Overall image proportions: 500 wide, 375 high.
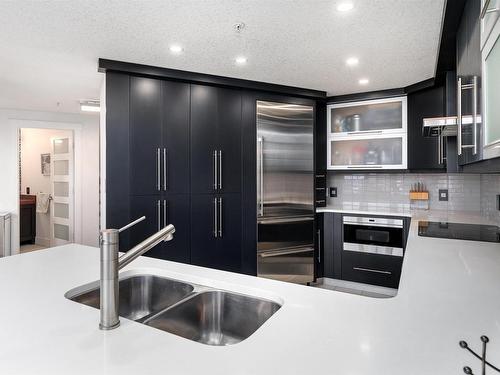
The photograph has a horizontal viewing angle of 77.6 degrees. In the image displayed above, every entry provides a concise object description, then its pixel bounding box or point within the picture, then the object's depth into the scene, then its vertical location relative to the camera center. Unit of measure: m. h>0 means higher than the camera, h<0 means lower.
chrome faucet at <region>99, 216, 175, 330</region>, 0.82 -0.24
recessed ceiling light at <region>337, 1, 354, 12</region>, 1.82 +1.07
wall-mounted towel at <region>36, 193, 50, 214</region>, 5.71 -0.31
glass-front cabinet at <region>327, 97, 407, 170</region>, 3.59 +0.62
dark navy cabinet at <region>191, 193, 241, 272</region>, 3.13 -0.47
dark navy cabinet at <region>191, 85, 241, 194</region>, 3.13 +0.48
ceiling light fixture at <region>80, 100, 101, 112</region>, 3.94 +1.02
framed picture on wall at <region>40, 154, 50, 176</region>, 5.83 +0.42
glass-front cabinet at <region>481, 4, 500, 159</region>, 0.99 +0.34
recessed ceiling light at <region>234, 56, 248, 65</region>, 2.66 +1.10
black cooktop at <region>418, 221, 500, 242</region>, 2.04 -0.33
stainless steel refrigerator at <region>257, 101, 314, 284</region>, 3.43 -0.06
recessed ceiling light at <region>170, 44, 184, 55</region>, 2.43 +1.09
